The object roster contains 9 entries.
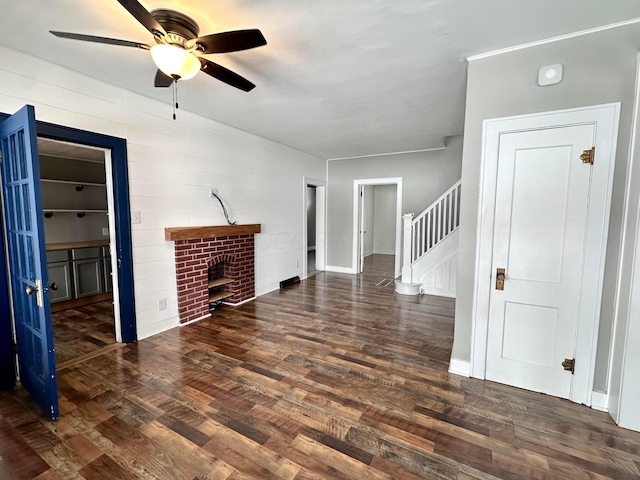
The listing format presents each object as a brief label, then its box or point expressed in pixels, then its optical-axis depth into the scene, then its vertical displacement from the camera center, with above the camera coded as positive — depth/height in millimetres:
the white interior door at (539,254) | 2064 -265
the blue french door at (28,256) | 1805 -290
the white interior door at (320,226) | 6691 -232
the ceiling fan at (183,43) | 1628 +1002
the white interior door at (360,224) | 6543 -169
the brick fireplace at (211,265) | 3545 -697
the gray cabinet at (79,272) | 4031 -851
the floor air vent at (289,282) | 5346 -1242
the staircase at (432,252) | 4770 -597
